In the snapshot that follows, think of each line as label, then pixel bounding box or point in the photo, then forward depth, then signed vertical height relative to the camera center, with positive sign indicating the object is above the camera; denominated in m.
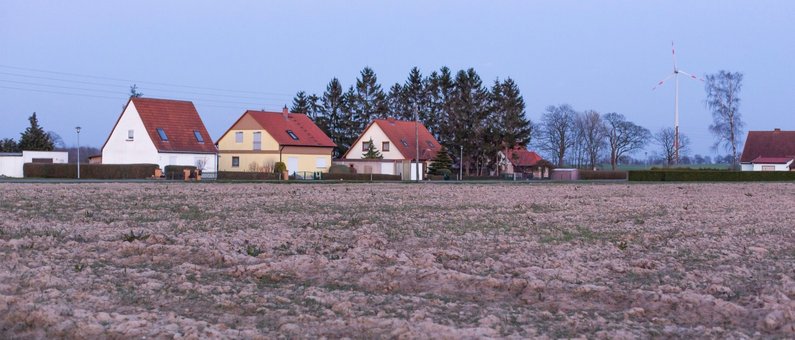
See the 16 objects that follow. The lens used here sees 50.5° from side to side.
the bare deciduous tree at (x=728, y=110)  86.75 +7.07
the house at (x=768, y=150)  83.75 +2.90
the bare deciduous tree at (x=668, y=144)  124.12 +5.04
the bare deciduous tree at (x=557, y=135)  116.00 +5.98
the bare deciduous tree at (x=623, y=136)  116.31 +5.88
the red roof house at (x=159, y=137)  60.97 +3.02
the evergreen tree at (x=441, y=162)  75.62 +1.45
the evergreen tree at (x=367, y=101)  100.00 +9.15
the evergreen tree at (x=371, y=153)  78.29 +2.34
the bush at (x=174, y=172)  54.16 +0.38
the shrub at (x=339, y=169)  67.31 +0.73
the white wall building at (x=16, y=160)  59.28 +1.30
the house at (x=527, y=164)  92.81 +1.68
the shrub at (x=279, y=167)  64.00 +0.83
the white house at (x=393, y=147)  76.44 +2.94
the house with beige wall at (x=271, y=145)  69.06 +2.71
